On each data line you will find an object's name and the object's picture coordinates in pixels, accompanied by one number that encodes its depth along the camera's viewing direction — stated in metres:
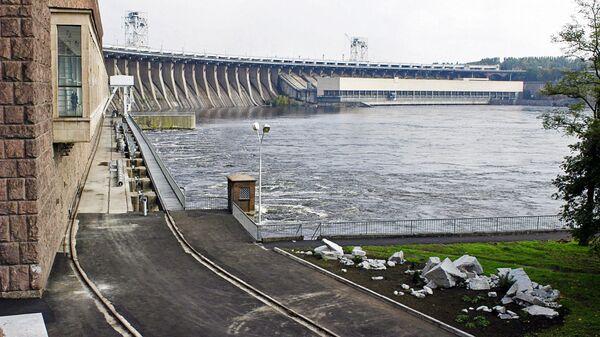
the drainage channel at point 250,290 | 20.33
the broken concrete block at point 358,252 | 29.08
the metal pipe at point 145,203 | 35.06
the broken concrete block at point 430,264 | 25.88
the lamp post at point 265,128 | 33.47
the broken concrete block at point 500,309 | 22.03
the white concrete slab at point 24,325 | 18.84
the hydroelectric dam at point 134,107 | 197.55
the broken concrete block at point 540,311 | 22.03
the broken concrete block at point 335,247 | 29.23
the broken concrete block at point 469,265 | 26.20
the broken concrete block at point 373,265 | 27.39
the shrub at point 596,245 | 25.41
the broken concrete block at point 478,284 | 24.61
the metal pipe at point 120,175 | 45.74
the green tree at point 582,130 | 27.25
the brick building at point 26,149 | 21.69
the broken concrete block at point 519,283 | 23.27
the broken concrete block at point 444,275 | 24.72
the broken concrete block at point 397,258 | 28.38
